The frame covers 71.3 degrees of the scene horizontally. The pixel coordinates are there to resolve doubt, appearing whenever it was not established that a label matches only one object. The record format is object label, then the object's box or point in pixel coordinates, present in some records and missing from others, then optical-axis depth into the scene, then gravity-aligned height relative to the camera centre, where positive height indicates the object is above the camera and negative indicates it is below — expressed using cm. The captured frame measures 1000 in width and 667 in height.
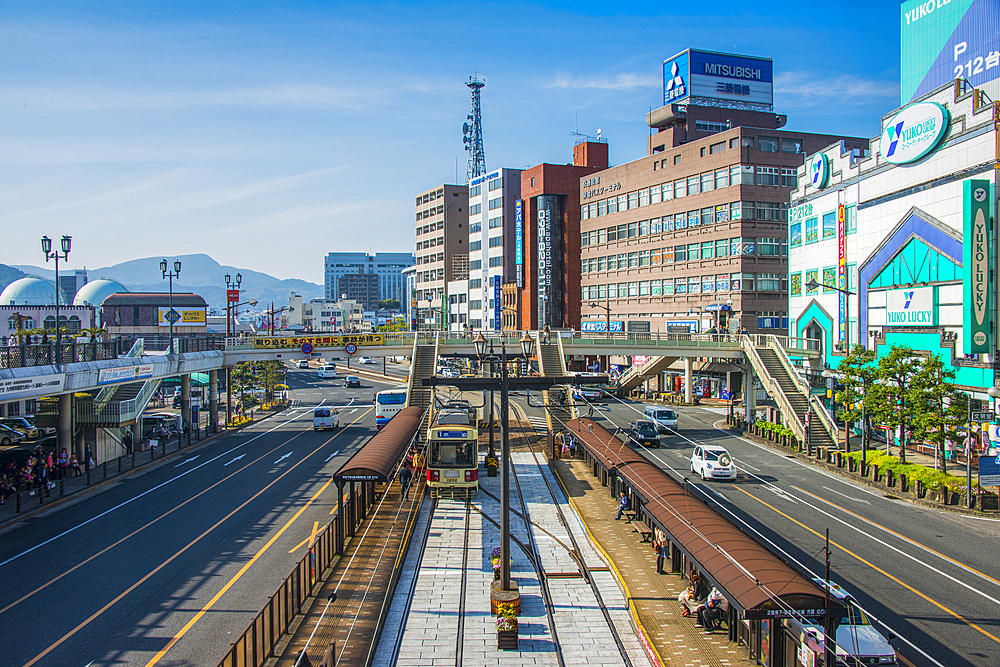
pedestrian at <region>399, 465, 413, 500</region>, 3162 -682
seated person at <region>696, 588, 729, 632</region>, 1608 -660
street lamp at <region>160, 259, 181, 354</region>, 5083 +443
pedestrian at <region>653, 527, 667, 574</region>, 2031 -655
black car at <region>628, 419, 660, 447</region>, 4309 -669
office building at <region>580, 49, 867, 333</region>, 6744 +1217
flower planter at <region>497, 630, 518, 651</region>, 1501 -673
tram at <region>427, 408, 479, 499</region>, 2950 -560
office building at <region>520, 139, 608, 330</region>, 9744 +1264
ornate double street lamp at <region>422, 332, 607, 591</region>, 1681 -153
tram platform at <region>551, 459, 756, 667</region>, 1488 -709
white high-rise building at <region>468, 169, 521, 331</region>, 10800 +1394
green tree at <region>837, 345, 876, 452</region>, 3594 -296
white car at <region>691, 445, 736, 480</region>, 3302 -664
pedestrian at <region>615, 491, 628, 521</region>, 2644 -673
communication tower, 16925 +4691
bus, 5144 -574
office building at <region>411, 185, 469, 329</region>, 12900 +1646
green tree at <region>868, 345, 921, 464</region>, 3306 -308
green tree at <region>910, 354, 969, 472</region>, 3094 -368
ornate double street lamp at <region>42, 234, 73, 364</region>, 3400 +417
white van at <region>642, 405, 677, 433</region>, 5078 -671
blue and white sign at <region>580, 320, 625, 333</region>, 8169 +20
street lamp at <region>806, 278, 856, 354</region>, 4645 +56
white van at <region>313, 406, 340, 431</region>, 5356 -700
